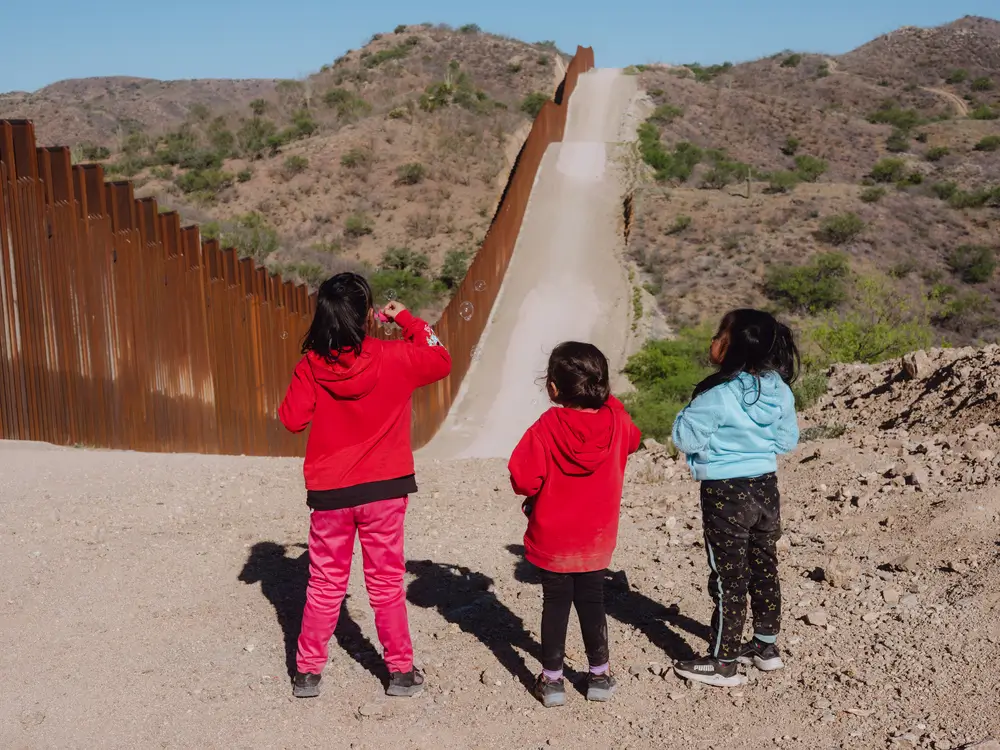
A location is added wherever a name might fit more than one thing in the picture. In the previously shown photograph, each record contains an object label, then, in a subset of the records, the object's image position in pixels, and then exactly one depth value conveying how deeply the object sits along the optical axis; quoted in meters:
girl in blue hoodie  3.88
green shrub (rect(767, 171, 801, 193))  32.62
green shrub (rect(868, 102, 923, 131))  47.47
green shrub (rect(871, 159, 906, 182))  38.03
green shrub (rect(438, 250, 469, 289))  26.19
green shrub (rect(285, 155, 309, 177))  34.19
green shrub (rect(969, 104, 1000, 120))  48.48
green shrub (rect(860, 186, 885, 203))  30.59
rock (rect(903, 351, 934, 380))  9.20
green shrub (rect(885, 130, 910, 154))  42.72
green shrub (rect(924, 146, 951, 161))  40.84
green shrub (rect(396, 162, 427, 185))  33.50
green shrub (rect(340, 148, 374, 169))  34.56
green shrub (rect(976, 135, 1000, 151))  41.16
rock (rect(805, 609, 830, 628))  4.55
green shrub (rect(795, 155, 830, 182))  38.08
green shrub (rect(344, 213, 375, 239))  30.53
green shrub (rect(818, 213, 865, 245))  27.45
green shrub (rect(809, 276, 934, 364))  15.52
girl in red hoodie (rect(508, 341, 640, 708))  3.62
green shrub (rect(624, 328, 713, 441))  14.43
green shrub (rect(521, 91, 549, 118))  41.62
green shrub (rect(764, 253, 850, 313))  23.62
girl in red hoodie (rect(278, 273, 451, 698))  3.69
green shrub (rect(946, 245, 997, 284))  26.17
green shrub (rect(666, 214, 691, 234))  26.94
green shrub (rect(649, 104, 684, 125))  40.03
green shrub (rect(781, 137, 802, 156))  42.25
